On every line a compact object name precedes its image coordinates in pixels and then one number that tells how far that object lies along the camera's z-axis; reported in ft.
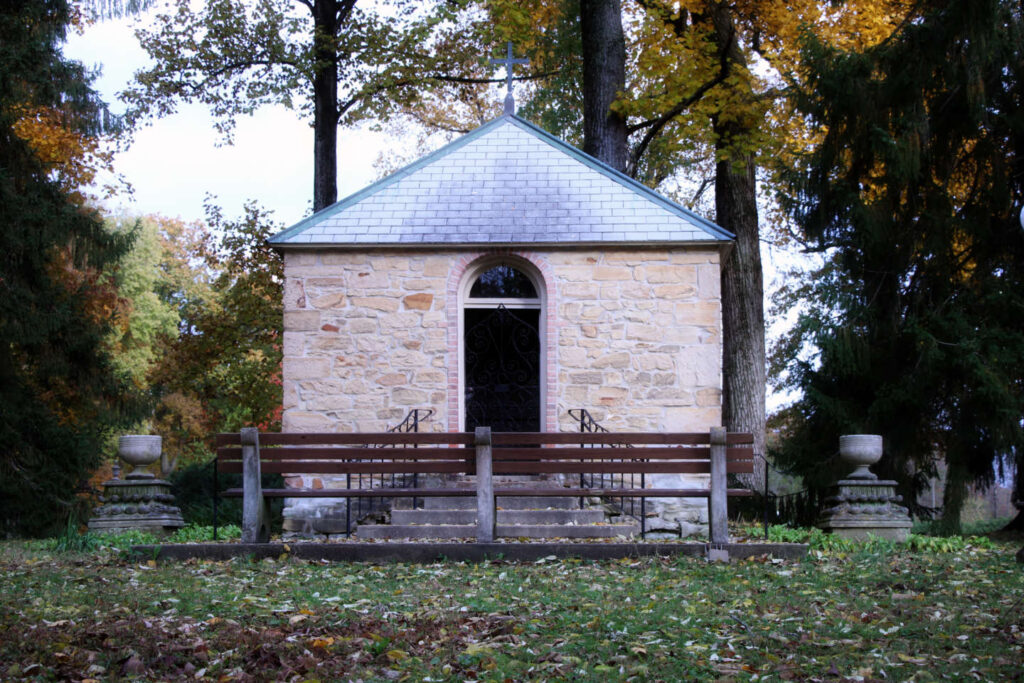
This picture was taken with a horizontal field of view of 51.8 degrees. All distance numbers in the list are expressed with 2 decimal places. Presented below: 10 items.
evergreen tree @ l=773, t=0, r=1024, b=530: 46.37
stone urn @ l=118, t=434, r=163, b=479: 41.39
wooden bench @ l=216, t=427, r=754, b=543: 30.07
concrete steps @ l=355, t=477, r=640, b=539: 33.81
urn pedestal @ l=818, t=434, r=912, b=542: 37.76
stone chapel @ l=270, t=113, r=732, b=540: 42.45
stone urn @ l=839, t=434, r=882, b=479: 38.99
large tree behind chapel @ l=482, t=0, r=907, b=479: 61.52
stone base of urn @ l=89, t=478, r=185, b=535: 40.16
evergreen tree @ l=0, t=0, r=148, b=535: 51.37
